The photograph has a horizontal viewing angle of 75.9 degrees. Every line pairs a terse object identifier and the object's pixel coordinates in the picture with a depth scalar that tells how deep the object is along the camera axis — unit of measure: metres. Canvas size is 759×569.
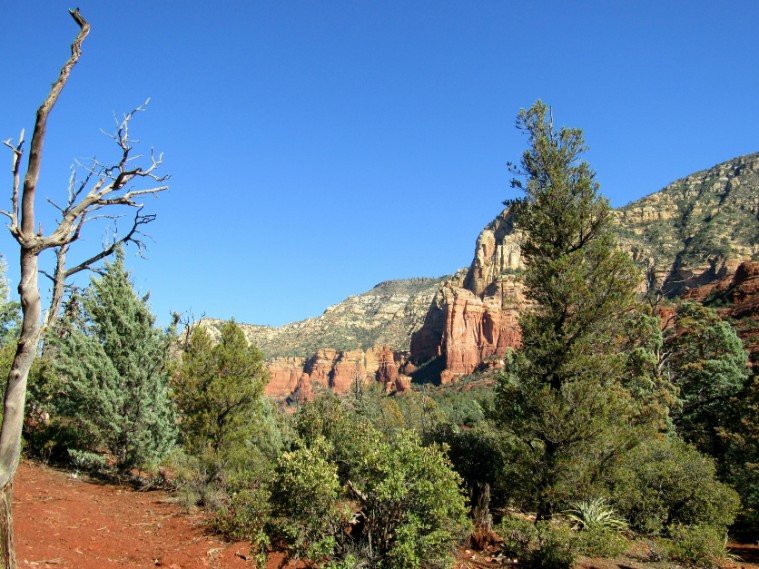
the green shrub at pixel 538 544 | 8.64
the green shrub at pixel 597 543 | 8.70
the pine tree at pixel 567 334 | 11.45
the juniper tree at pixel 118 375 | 14.74
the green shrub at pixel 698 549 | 10.44
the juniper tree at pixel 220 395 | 14.72
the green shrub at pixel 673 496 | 13.26
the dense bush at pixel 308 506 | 6.56
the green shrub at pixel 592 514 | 10.99
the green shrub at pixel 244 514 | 8.17
